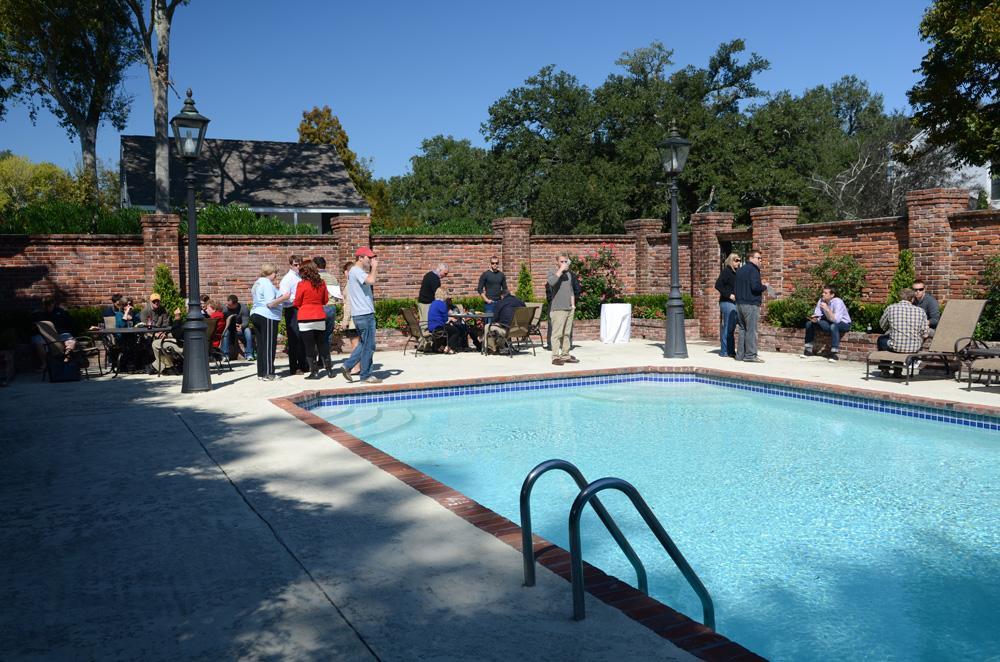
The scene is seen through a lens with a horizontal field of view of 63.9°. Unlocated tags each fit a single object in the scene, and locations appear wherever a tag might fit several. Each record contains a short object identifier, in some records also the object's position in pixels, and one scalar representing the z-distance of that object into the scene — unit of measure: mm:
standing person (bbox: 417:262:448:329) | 15414
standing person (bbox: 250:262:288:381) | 11617
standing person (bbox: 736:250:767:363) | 13352
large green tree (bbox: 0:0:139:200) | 27078
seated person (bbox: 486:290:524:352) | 14969
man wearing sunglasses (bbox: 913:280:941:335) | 11859
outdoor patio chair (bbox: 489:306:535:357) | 14641
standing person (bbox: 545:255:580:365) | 13414
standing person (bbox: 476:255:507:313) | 16156
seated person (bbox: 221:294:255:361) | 14492
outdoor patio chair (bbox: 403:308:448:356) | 15000
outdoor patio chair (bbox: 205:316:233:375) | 12681
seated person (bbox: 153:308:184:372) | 12812
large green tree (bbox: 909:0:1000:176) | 19125
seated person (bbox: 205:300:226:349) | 14273
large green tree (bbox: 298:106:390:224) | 44375
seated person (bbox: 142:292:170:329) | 13375
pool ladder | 3439
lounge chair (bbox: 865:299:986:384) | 10883
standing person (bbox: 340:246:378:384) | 11016
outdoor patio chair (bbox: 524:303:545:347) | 16086
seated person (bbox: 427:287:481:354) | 14969
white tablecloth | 17406
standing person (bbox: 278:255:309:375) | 11961
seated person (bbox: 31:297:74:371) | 13188
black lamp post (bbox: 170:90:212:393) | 10508
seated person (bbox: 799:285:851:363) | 13719
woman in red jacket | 11305
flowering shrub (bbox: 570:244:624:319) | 19203
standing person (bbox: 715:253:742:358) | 13980
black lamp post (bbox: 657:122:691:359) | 13445
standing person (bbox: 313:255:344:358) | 13320
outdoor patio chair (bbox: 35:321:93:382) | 12352
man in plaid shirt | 10930
